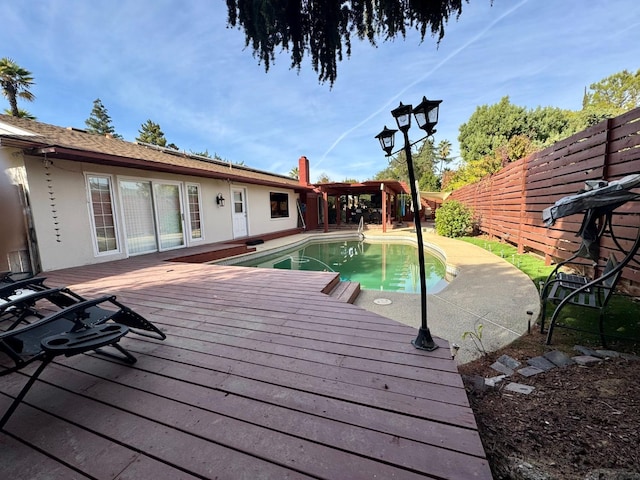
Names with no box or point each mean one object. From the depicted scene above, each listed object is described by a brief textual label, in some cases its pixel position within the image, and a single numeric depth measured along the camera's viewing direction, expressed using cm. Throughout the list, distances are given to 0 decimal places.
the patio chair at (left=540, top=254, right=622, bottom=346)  241
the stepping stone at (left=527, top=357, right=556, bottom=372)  228
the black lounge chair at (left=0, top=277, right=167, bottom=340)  188
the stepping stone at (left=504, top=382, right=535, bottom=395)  193
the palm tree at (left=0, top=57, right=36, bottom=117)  1494
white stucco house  503
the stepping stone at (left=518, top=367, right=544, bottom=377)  221
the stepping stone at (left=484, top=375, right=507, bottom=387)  209
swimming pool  708
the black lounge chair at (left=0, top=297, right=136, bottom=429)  138
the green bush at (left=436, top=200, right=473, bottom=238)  1154
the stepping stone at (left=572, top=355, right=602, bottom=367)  223
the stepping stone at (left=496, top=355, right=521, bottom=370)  241
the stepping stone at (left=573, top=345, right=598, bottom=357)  237
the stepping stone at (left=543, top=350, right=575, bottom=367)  229
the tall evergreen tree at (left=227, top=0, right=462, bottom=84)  207
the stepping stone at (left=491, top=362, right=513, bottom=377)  230
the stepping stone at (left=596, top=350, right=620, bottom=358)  229
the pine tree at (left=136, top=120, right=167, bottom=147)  2980
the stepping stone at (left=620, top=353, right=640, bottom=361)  221
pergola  1423
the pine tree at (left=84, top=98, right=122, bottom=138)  3353
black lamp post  198
